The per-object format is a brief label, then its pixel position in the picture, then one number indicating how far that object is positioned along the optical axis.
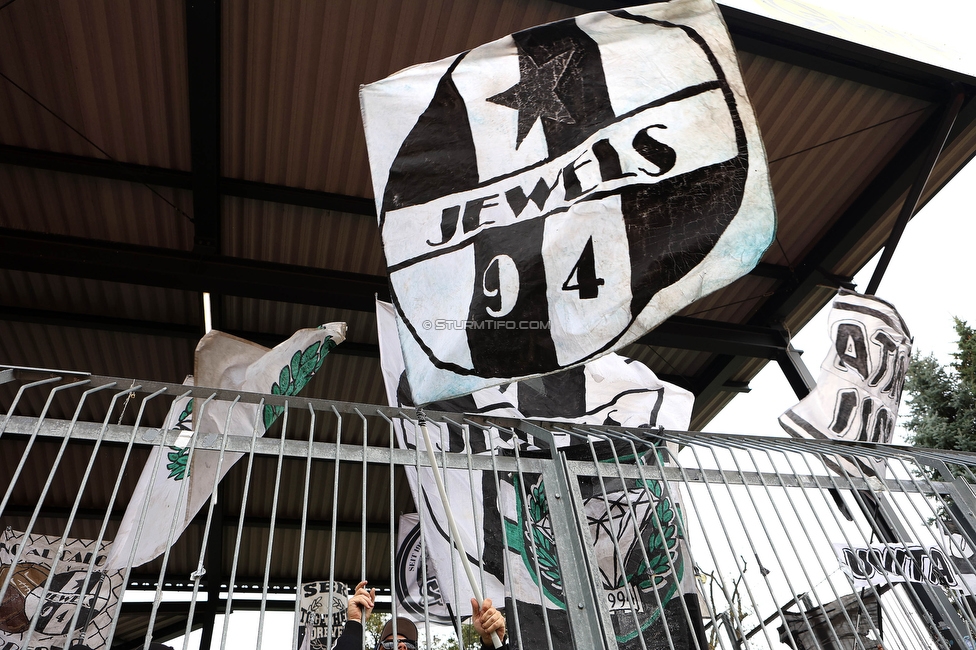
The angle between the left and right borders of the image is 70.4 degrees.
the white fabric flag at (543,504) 3.93
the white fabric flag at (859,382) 5.59
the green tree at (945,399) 12.46
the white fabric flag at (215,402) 4.69
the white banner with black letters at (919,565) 2.65
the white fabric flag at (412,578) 6.05
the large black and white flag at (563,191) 2.48
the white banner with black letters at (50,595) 5.41
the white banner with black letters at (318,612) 6.53
